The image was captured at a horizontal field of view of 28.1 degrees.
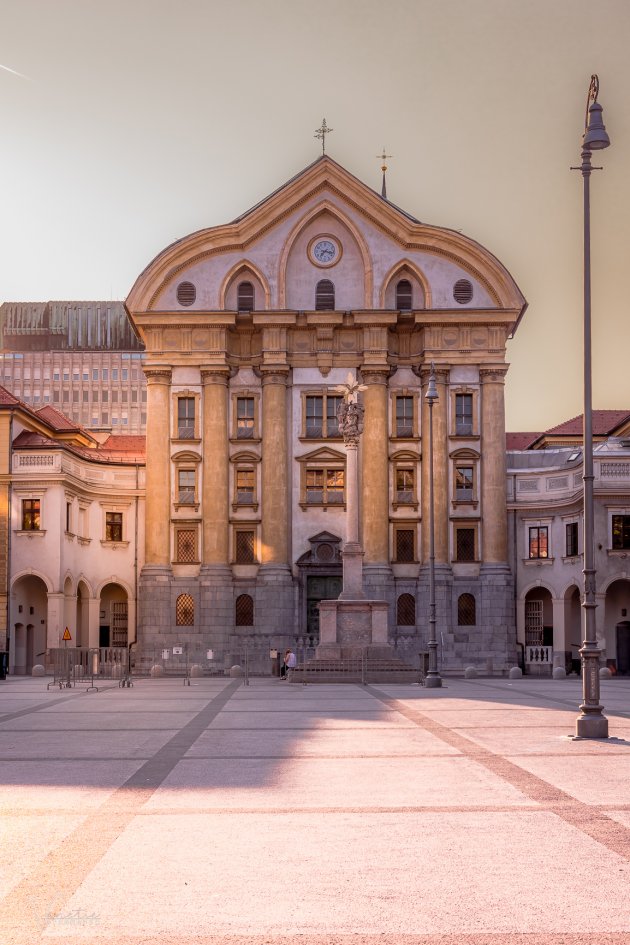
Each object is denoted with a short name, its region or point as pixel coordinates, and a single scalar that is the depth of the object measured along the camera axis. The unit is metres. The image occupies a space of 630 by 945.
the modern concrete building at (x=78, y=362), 137.88
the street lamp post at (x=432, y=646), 43.50
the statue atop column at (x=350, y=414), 52.88
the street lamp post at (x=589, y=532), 22.20
